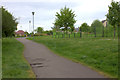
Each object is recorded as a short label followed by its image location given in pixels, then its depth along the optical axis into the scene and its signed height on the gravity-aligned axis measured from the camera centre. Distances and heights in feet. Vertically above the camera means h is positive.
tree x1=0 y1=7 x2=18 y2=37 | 70.12 +5.66
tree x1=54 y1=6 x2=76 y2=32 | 122.42 +12.44
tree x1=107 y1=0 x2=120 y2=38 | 83.78 +11.49
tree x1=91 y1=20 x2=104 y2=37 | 93.76 +3.33
